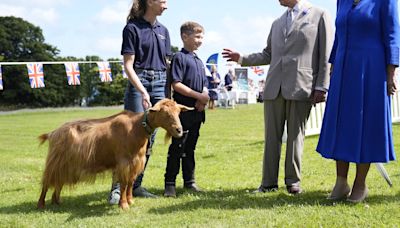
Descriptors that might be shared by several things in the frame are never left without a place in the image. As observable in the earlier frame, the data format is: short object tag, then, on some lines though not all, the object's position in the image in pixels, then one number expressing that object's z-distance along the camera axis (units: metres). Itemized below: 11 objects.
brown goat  5.00
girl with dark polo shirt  5.36
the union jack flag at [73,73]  20.71
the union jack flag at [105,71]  21.69
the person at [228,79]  29.93
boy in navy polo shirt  5.72
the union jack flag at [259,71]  36.75
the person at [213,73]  26.27
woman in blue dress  4.77
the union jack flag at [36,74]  19.83
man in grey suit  5.43
